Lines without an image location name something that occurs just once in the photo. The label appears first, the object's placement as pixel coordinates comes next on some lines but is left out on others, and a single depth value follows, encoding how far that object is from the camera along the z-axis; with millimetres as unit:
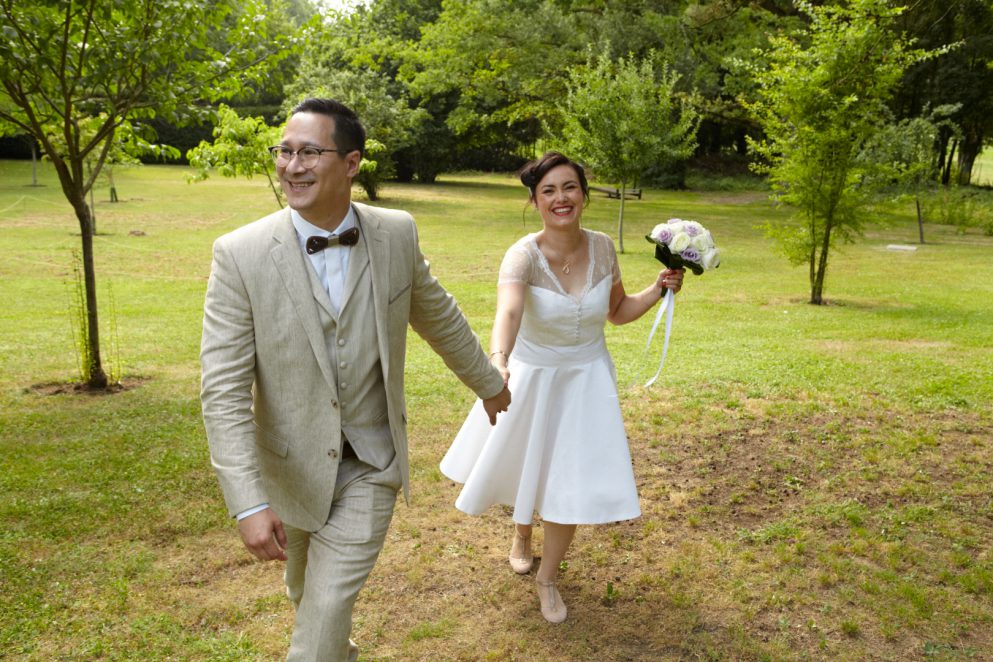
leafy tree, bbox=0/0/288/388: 7375
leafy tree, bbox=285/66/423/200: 34438
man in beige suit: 2947
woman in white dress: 4484
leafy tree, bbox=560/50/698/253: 23156
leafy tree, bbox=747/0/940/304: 14297
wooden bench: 42156
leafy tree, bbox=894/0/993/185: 34125
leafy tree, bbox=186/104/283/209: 14555
